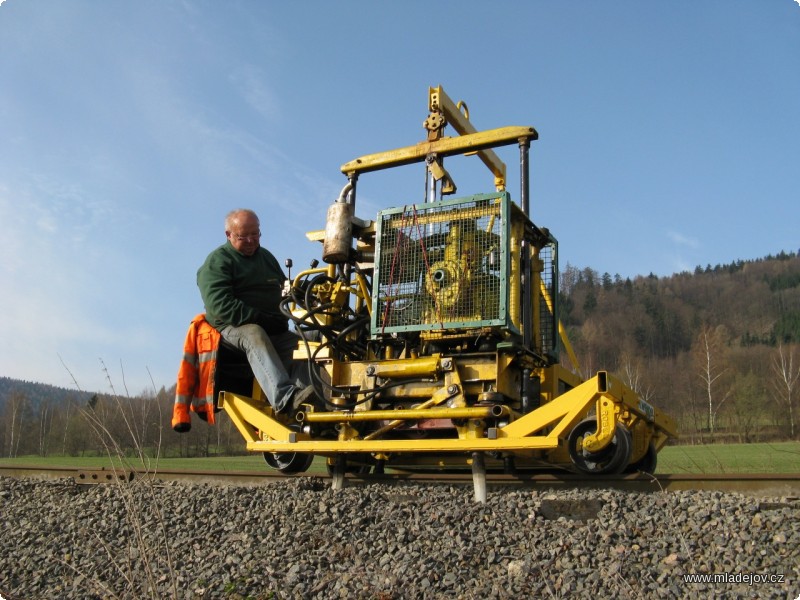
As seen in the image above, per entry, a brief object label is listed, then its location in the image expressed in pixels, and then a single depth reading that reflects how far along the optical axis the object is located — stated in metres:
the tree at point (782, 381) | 39.59
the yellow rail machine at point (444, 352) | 5.29
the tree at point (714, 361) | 57.09
